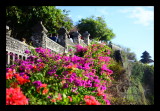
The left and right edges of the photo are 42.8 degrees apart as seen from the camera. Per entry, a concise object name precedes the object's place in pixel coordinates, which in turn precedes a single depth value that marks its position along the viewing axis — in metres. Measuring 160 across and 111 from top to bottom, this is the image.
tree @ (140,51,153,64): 40.22
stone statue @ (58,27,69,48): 11.84
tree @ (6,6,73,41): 15.97
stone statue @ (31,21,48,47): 8.86
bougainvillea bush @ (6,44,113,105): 4.38
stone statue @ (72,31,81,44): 14.72
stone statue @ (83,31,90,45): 18.02
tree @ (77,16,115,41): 31.11
